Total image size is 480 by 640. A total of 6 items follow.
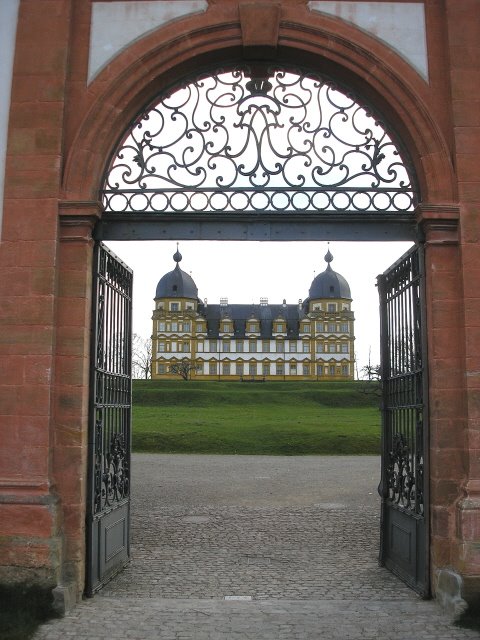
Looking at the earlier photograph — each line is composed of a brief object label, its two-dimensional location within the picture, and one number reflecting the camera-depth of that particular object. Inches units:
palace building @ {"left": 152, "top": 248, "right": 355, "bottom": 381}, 2795.3
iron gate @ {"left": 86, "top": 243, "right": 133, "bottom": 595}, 259.0
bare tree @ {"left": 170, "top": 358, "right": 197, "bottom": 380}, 2741.1
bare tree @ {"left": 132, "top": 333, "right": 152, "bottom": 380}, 2839.6
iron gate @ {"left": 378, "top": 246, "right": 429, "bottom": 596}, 257.9
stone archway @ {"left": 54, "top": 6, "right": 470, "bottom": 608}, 246.8
